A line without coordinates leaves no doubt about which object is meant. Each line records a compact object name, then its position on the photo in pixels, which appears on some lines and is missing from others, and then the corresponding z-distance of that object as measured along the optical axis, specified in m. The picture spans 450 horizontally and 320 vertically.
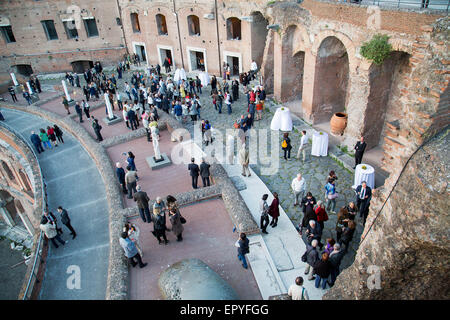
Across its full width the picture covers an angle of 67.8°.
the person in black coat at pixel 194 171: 10.94
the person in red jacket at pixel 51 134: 15.52
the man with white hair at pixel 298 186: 10.21
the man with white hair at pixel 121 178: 11.21
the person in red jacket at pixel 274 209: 9.27
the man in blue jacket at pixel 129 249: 8.05
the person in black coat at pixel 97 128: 14.95
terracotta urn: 14.31
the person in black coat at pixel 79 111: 16.83
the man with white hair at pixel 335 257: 7.45
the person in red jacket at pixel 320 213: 8.82
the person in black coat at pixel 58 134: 15.64
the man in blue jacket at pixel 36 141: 15.20
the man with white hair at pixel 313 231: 8.17
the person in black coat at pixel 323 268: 7.31
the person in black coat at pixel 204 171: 11.08
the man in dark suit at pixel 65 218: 9.88
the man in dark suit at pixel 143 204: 9.51
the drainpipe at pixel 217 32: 21.73
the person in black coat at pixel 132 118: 15.68
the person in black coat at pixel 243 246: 7.83
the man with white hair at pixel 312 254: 7.54
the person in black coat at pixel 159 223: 8.70
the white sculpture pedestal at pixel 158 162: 12.82
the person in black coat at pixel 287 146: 12.55
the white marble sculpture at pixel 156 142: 12.42
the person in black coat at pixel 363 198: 9.57
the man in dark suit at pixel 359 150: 11.66
